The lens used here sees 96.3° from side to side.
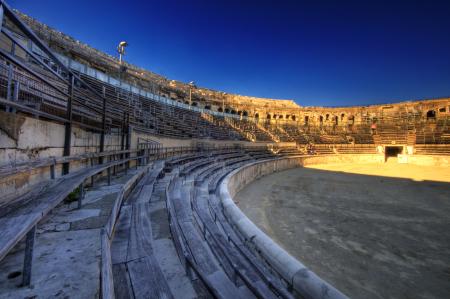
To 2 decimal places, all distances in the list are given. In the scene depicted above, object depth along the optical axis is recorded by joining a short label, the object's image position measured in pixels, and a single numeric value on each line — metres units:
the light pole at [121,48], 19.07
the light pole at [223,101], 32.70
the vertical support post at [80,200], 3.09
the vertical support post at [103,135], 5.55
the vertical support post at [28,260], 1.51
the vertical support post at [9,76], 3.13
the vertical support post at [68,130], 4.04
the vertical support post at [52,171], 3.11
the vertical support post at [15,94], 3.27
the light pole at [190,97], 28.74
